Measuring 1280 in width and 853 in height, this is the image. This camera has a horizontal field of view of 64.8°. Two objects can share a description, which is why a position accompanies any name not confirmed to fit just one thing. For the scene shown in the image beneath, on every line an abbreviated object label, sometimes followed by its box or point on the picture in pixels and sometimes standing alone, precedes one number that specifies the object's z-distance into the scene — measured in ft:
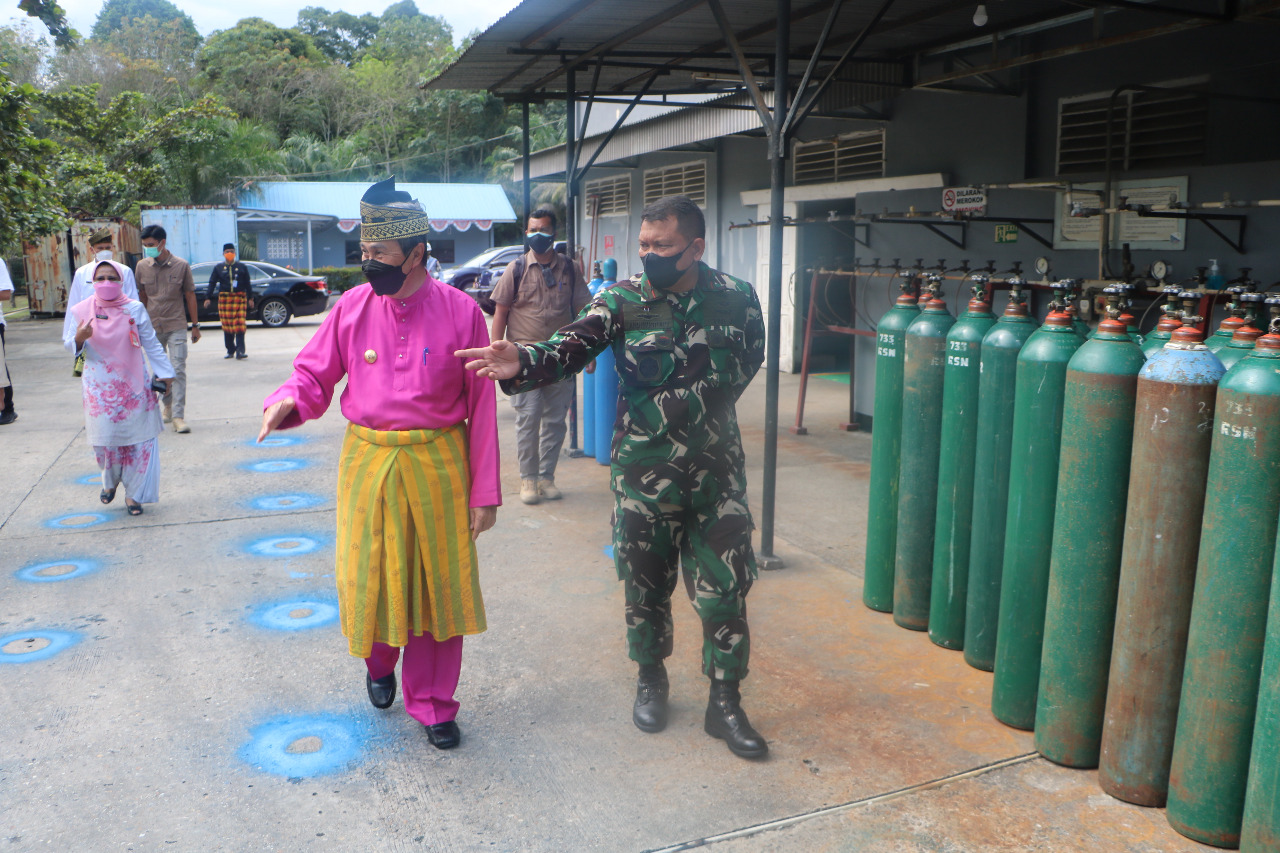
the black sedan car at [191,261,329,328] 66.03
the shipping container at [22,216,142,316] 71.72
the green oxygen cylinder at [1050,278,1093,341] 10.64
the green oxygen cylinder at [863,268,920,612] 13.82
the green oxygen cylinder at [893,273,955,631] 12.98
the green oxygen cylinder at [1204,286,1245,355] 9.72
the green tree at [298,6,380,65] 212.02
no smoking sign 25.86
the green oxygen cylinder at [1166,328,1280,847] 8.14
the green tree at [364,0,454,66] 184.55
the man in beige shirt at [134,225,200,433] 28.91
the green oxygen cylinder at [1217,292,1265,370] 9.13
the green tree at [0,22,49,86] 131.03
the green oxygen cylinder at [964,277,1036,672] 11.37
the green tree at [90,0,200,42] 215.31
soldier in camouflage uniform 10.39
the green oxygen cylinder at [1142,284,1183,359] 10.01
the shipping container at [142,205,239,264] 79.66
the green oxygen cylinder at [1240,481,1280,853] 8.00
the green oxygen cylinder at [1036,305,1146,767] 9.43
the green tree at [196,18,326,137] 152.97
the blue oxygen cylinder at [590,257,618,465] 23.44
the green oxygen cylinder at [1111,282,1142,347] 9.55
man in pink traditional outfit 10.41
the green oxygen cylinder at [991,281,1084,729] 10.34
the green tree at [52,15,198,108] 136.26
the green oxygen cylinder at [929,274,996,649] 12.18
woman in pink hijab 19.56
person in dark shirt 43.91
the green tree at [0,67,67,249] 43.93
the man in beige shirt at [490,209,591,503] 20.76
